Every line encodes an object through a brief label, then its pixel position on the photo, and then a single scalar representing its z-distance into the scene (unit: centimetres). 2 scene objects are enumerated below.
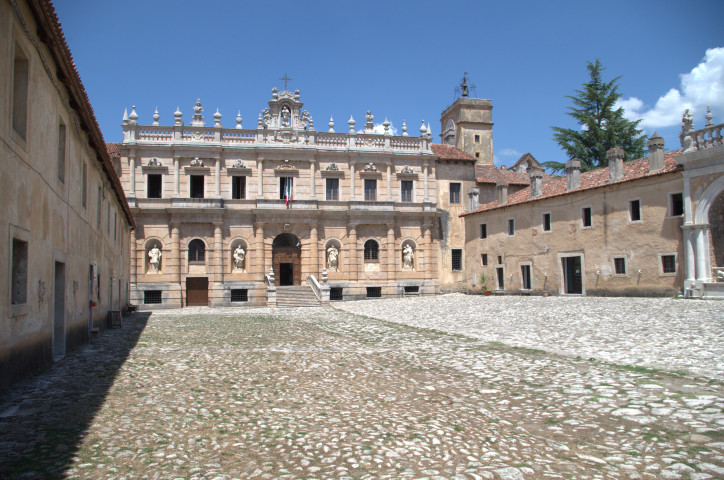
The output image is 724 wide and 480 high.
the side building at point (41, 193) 734
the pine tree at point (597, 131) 4312
